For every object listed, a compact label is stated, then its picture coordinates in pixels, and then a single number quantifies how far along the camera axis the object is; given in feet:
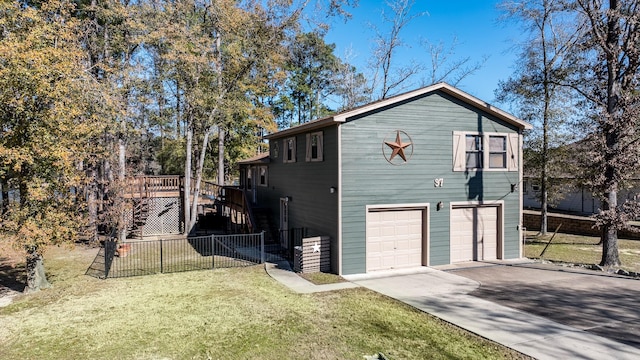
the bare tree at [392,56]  73.26
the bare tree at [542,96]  61.72
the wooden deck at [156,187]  58.02
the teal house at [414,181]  36.19
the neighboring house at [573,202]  77.46
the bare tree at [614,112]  39.70
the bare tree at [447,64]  76.13
